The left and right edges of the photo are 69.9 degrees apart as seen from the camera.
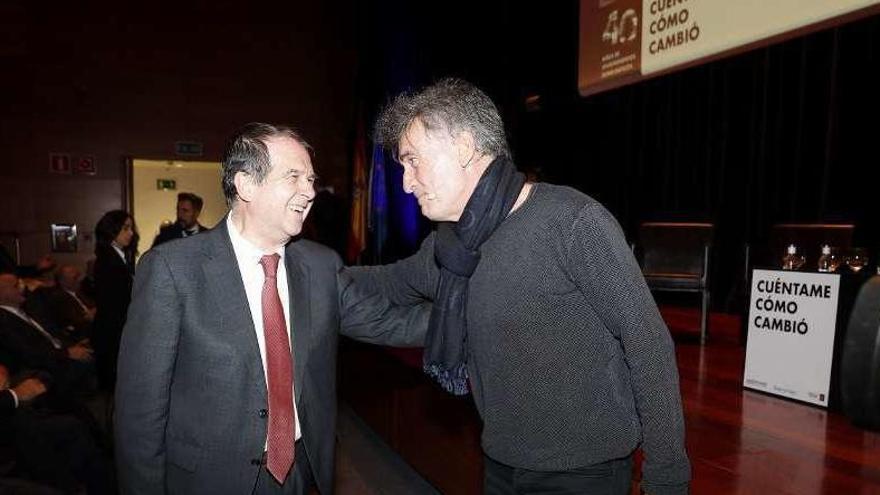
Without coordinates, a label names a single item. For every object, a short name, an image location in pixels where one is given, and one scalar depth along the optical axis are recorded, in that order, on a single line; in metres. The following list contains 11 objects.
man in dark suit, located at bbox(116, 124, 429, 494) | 1.48
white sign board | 3.19
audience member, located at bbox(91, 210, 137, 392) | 4.32
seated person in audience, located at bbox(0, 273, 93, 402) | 3.38
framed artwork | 8.72
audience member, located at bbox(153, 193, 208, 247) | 5.80
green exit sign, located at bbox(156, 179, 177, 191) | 9.71
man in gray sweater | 1.26
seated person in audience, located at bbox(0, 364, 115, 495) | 2.86
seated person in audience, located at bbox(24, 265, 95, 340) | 4.20
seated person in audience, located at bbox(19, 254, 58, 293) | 5.82
